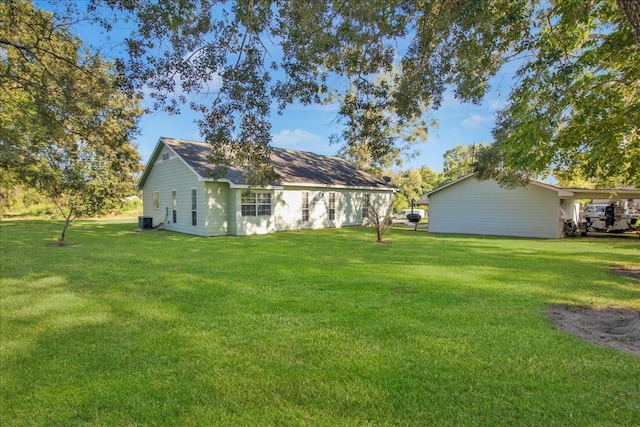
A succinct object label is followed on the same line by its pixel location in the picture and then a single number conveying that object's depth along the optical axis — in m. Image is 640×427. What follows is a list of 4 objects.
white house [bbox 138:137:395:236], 16.70
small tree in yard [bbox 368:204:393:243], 14.51
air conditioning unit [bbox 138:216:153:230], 19.41
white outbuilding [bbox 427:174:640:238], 17.28
